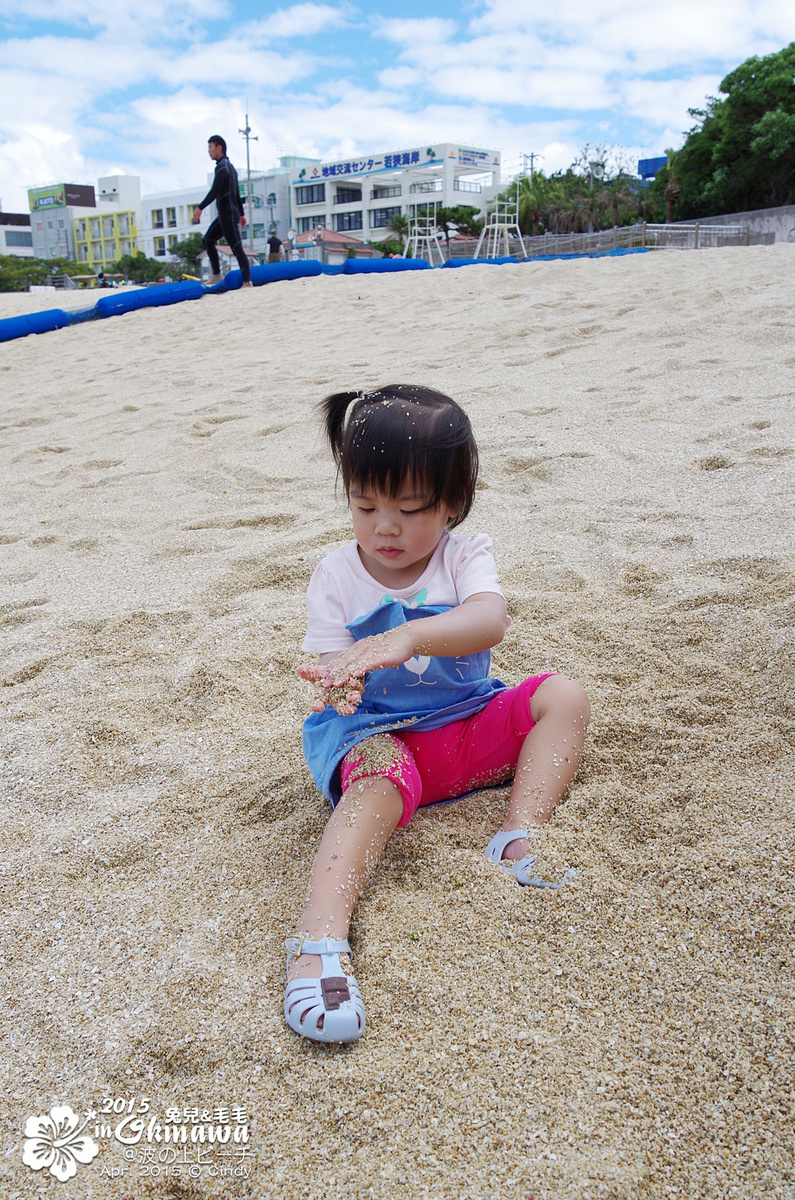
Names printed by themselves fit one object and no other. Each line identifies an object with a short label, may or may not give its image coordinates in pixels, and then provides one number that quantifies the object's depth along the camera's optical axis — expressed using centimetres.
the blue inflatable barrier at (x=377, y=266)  1045
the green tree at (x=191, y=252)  5641
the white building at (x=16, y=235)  8512
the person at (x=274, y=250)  1335
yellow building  8181
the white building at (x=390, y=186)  6150
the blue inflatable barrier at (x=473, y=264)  913
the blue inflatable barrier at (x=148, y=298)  859
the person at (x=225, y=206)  825
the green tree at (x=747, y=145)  2339
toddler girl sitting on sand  137
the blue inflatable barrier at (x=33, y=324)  811
